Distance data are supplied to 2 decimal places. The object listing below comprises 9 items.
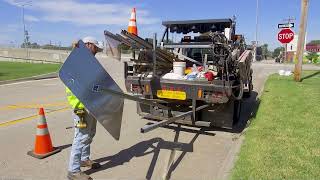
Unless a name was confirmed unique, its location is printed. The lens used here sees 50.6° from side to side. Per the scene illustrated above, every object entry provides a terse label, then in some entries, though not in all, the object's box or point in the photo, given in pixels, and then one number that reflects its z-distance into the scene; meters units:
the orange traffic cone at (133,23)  9.61
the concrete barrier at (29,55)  45.78
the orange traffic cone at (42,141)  5.48
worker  4.55
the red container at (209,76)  6.52
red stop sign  16.62
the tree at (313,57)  61.05
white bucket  7.29
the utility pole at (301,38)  15.78
